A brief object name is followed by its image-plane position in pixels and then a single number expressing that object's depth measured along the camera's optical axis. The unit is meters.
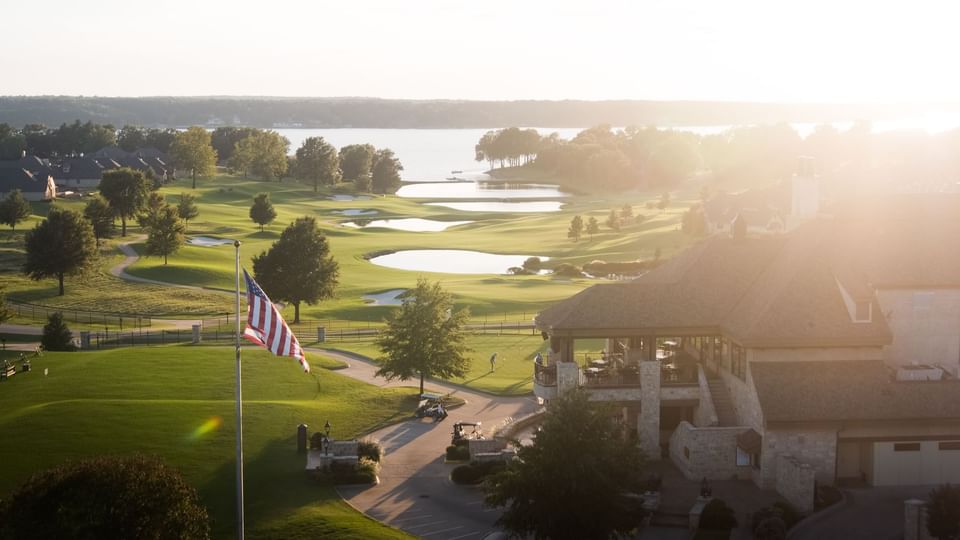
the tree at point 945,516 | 30.50
